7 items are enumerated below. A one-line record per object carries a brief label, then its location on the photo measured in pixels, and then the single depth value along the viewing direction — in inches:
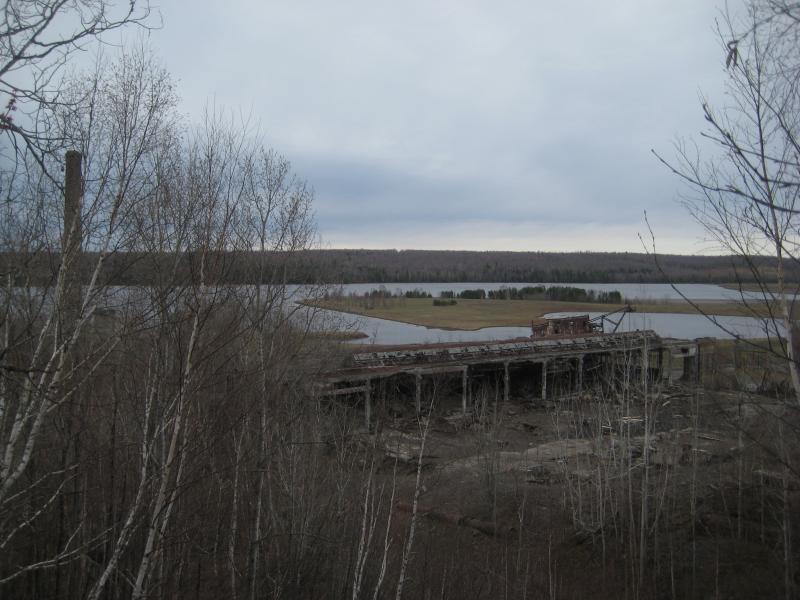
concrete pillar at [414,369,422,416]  1121.6
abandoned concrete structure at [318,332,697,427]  1151.6
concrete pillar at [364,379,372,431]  1030.7
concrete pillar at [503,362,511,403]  1411.5
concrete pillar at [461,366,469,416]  1257.4
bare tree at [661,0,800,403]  148.0
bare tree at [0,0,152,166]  143.8
